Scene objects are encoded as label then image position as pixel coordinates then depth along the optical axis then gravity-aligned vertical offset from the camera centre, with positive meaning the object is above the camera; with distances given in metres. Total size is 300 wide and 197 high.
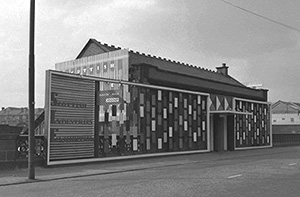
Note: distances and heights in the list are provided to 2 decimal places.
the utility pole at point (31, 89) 14.19 +1.16
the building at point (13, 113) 83.11 +1.73
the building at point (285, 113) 93.00 +2.20
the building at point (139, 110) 18.34 +0.67
